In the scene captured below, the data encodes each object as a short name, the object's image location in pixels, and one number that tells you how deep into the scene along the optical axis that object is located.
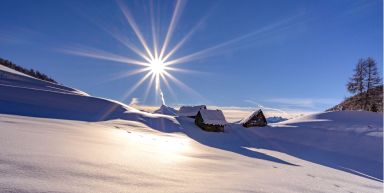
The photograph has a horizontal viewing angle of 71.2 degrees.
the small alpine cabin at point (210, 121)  45.69
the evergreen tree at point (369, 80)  51.37
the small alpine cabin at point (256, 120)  50.03
